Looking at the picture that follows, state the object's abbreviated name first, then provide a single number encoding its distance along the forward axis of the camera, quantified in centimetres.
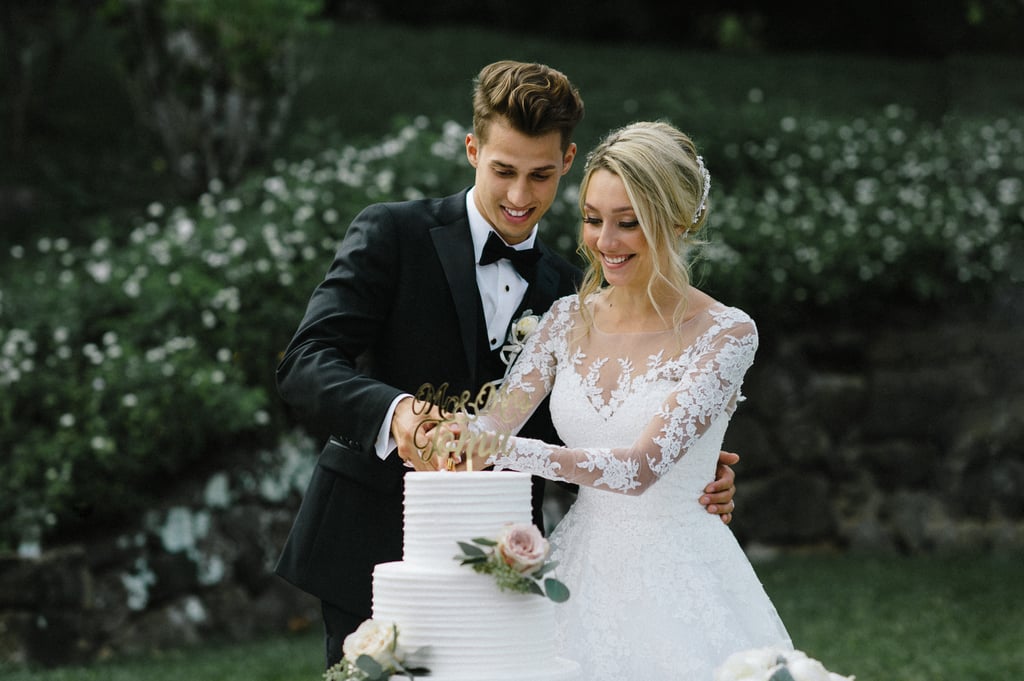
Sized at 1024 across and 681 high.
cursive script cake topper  334
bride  371
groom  402
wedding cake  308
